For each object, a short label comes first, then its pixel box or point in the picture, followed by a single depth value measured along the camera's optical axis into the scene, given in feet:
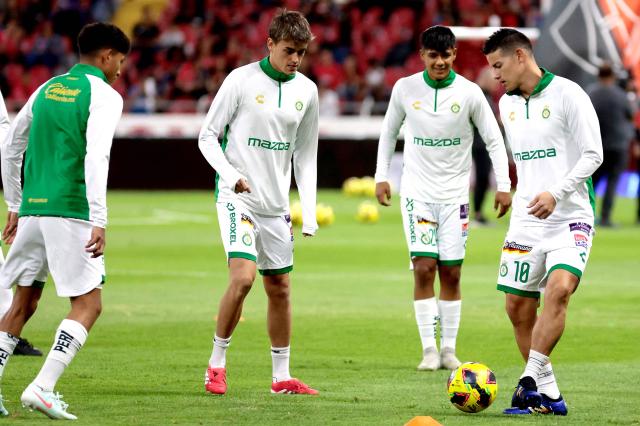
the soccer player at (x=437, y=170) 66.74
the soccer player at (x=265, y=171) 56.65
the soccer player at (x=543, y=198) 51.85
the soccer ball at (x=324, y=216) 149.38
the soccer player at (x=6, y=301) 62.49
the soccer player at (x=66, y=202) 47.75
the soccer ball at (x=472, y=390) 51.16
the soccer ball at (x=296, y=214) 146.10
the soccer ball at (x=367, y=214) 158.30
